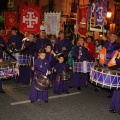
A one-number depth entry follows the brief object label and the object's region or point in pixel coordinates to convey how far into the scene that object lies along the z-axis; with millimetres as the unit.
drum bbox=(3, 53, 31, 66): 7492
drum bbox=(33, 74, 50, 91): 5996
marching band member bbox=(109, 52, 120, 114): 5684
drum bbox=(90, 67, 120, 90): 4914
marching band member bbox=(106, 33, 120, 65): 7268
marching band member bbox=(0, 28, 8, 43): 10350
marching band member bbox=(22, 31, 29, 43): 8586
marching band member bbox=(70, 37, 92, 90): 8078
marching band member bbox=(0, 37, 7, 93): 8461
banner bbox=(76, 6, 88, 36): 10477
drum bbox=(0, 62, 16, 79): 5094
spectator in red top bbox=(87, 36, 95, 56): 9728
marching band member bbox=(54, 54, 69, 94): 7548
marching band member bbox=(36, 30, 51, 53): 9094
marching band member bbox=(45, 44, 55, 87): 7840
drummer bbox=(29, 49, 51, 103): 6426
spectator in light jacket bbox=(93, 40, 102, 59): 9381
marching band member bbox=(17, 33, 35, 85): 8184
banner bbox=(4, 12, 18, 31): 12523
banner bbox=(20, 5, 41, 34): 10023
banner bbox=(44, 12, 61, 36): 10481
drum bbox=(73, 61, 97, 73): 7441
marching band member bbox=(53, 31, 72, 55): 9500
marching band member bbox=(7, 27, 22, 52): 8953
